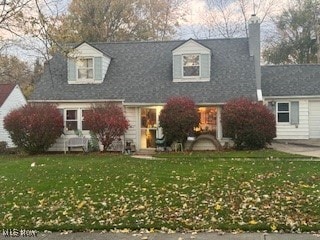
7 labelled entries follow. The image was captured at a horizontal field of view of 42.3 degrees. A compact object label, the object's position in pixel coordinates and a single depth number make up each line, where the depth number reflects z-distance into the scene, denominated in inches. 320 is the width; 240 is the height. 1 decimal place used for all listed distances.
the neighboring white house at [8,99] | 1218.8
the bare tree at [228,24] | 1574.8
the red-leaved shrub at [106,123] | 742.5
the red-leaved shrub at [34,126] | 768.3
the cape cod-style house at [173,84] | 819.4
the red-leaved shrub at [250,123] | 724.0
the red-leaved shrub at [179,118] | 741.9
